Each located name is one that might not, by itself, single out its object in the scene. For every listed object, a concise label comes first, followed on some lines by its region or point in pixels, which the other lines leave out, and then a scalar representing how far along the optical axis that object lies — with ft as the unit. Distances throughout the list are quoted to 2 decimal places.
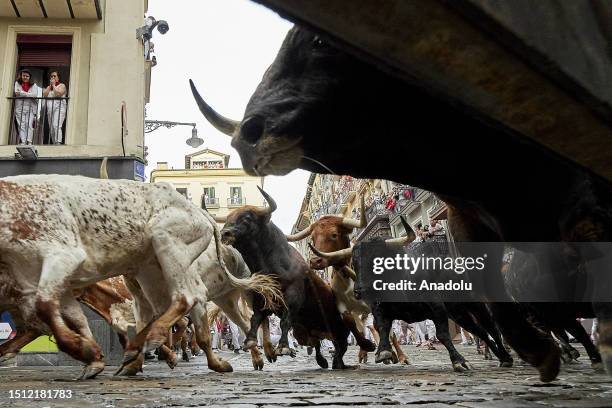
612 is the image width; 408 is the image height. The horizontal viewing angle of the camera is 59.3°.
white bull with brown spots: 15.64
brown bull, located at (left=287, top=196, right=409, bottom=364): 26.94
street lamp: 60.39
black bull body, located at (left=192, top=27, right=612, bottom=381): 7.16
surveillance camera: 42.75
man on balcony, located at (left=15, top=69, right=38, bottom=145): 38.83
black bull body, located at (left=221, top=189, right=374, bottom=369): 24.95
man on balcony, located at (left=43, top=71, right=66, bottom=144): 39.29
